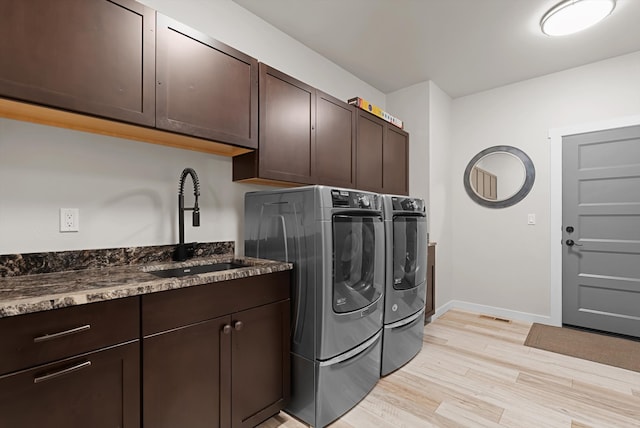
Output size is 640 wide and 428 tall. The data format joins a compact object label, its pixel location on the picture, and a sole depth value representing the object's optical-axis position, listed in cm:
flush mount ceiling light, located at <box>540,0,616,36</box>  220
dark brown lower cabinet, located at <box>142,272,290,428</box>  127
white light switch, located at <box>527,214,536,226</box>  348
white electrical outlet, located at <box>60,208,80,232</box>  154
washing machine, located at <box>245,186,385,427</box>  174
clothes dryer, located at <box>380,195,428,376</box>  231
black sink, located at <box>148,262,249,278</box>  171
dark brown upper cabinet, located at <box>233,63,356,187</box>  203
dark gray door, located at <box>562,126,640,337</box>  295
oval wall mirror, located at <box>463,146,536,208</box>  354
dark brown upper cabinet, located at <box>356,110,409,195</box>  286
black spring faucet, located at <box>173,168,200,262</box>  181
